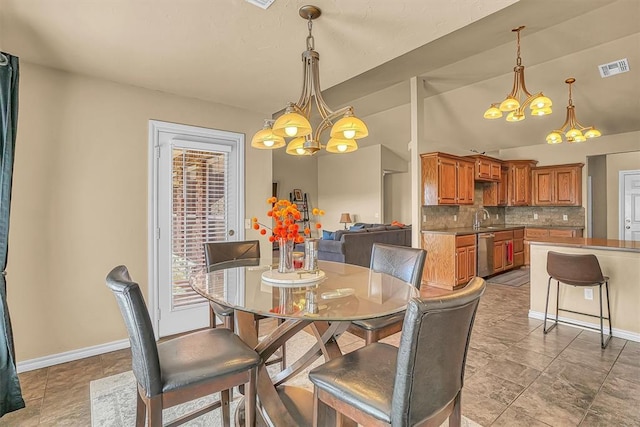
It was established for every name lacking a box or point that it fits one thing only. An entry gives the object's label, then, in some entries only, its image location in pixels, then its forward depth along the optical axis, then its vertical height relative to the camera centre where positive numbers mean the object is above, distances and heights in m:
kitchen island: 3.07 -0.71
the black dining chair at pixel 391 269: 1.93 -0.41
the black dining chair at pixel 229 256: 2.27 -0.37
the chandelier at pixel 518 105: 3.51 +1.29
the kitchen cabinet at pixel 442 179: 5.11 +0.63
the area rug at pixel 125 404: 1.91 -1.26
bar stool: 2.93 -0.55
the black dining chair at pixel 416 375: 1.04 -0.63
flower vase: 2.10 -0.28
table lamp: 9.12 -0.09
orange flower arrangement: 1.98 -0.03
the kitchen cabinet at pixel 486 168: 6.04 +0.97
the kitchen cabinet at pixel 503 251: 5.87 -0.69
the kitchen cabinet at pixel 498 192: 6.82 +0.53
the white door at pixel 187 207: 3.16 +0.09
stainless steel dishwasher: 5.40 -0.68
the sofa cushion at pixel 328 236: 5.40 -0.36
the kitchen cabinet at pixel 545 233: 6.33 -0.36
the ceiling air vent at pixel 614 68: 4.35 +2.14
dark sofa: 5.03 -0.48
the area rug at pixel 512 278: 5.36 -1.15
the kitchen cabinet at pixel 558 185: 6.44 +0.66
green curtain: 2.00 +0.07
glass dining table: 1.46 -0.44
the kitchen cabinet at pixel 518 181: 6.88 +0.78
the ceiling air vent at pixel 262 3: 1.80 +1.26
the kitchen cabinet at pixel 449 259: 4.89 -0.71
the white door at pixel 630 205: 6.45 +0.23
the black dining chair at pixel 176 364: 1.29 -0.69
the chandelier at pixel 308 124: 1.90 +0.59
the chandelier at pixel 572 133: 4.46 +1.21
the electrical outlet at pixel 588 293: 3.33 -0.84
